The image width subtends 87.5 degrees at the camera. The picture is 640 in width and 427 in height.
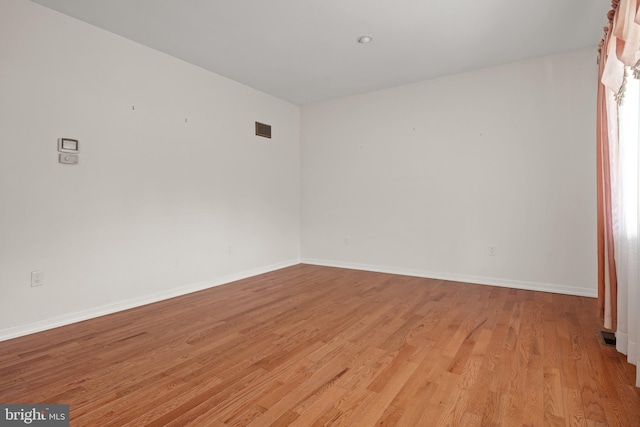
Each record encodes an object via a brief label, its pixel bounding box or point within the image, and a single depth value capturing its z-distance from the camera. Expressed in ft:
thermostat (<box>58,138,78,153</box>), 9.36
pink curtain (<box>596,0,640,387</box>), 6.02
